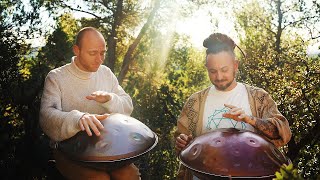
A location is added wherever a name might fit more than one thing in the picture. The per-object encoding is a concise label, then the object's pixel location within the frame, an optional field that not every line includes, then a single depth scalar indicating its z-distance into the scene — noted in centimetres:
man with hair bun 250
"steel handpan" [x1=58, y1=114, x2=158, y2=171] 220
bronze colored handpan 191
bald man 250
